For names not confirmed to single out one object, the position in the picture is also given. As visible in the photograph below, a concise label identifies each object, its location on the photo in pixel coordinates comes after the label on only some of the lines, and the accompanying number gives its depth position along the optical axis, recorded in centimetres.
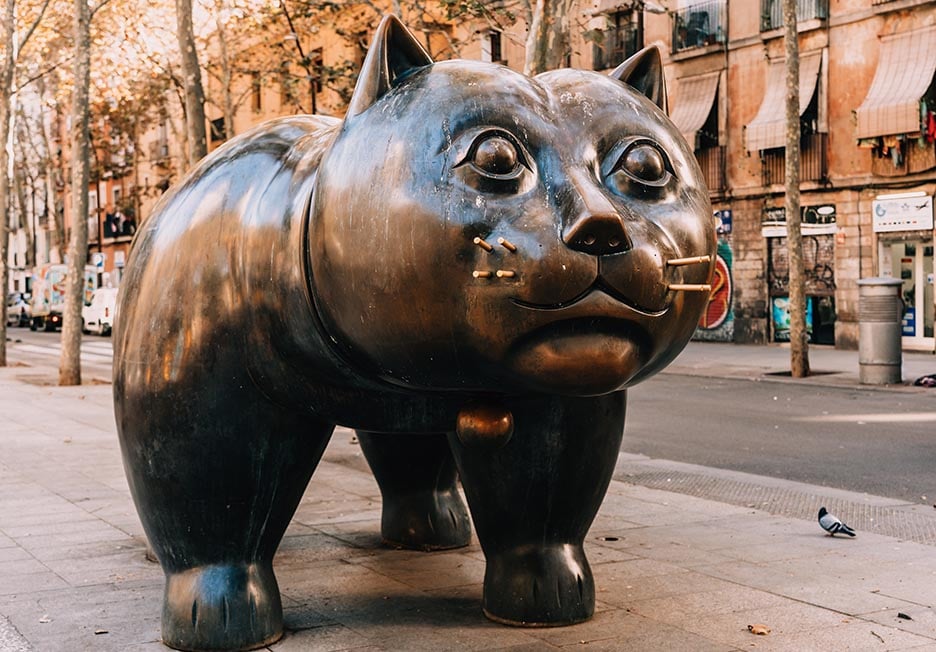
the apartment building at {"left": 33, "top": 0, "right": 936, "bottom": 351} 2227
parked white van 3831
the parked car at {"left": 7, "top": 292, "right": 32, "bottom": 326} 4884
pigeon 589
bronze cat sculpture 322
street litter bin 1619
